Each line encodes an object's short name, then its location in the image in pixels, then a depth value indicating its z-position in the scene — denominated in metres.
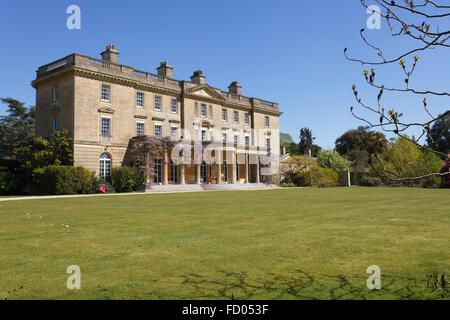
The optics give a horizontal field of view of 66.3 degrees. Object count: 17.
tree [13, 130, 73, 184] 28.94
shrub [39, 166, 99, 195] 27.05
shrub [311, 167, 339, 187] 44.44
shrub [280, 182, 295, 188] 45.12
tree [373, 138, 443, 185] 38.25
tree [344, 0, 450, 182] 2.91
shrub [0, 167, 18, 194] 28.64
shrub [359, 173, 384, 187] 43.91
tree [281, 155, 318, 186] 46.00
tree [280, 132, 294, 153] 85.84
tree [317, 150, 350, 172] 50.53
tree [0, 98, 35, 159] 45.22
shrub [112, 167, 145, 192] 31.12
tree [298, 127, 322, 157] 74.88
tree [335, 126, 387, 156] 68.28
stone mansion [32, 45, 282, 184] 31.22
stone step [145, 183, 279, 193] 32.72
